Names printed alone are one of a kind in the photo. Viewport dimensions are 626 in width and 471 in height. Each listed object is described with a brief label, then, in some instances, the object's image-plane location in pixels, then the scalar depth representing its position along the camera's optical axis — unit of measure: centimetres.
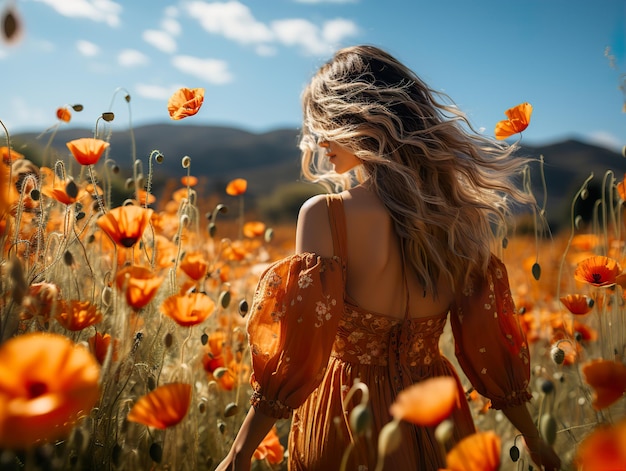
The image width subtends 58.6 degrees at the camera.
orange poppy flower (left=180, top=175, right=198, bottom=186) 180
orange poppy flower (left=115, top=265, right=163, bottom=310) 104
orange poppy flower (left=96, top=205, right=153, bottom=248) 112
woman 133
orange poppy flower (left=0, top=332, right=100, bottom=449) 66
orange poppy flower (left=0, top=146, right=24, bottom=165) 159
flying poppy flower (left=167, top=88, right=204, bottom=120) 157
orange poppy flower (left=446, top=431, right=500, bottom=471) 79
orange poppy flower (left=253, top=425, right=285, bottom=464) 164
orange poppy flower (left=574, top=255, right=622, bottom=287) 154
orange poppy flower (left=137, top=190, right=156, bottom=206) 174
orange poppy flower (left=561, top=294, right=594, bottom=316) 166
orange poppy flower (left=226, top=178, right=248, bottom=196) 240
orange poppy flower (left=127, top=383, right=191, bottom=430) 93
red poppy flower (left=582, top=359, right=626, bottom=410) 104
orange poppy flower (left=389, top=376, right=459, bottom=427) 73
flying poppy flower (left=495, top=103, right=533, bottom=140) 172
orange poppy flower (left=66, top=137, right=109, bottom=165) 141
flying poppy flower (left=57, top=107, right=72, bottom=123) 179
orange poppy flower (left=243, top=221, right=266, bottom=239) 270
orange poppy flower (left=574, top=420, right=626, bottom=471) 64
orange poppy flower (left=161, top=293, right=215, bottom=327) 119
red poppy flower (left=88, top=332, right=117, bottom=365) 123
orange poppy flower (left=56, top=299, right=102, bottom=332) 116
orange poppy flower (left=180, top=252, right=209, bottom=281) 166
